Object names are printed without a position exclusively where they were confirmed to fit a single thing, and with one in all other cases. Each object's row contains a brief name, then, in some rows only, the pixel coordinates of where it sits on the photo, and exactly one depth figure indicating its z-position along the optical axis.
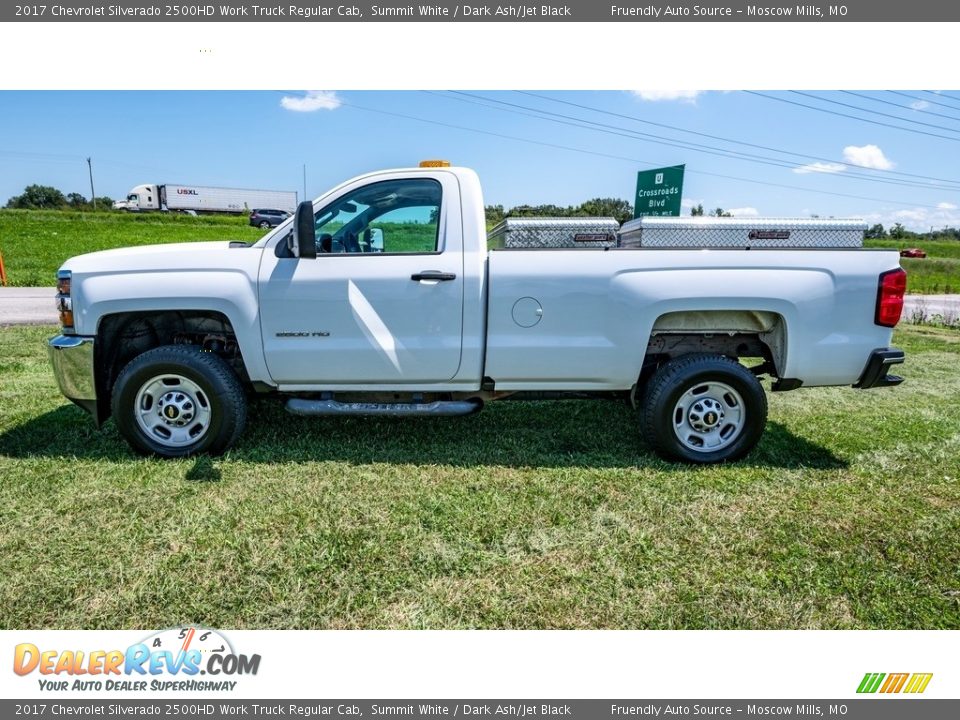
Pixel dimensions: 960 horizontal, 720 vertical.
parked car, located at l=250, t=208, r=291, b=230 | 38.10
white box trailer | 53.03
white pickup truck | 3.72
